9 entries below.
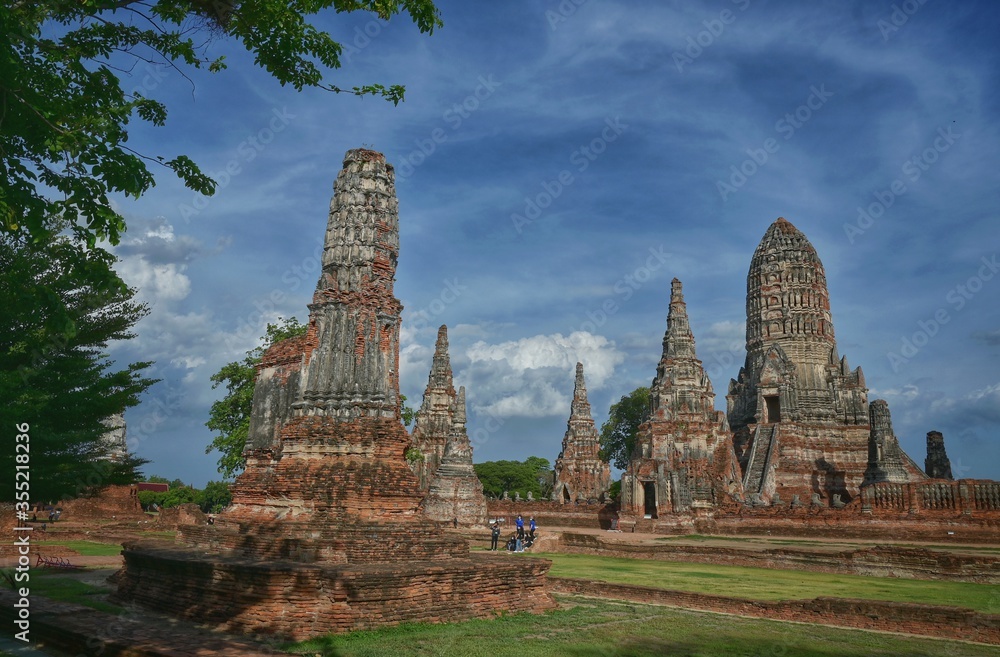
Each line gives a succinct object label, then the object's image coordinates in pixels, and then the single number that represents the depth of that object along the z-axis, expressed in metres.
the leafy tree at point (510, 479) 74.06
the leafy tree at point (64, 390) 15.48
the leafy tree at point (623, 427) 63.44
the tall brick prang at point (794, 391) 40.84
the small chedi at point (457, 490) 31.11
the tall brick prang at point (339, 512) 8.77
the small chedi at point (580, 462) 49.38
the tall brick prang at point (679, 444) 34.84
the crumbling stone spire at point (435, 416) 39.03
